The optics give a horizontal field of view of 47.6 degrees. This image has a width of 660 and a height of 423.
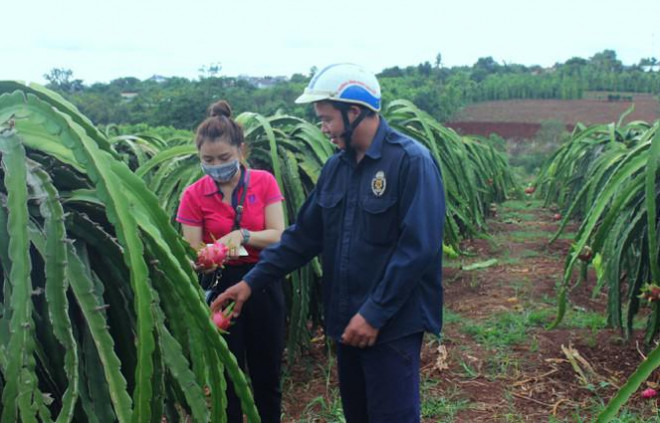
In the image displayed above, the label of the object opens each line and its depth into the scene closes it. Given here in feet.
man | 7.00
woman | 8.99
